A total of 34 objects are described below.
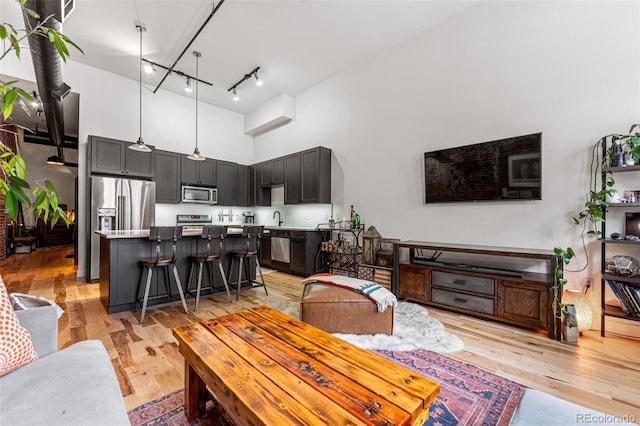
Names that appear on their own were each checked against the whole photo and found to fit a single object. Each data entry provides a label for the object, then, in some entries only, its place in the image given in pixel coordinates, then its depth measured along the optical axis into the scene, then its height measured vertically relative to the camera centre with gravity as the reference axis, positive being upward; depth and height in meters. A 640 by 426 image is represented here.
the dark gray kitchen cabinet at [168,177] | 5.60 +0.74
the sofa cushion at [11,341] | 1.17 -0.57
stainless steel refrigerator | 4.70 +0.12
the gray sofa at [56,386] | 0.96 -0.69
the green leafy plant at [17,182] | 0.86 +0.10
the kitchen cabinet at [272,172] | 6.15 +0.96
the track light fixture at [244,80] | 5.23 +2.65
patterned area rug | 1.56 -1.15
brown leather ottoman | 2.58 -0.94
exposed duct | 2.59 +1.83
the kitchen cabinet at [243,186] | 6.88 +0.70
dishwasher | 5.48 -0.73
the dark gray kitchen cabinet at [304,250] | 5.07 -0.68
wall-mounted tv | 3.17 +0.55
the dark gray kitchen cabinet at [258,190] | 6.77 +0.58
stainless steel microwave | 5.91 +0.41
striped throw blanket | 2.53 -0.70
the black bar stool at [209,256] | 3.56 -0.56
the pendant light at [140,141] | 3.85 +0.99
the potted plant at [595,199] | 2.55 +0.15
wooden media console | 2.71 -0.80
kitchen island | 3.19 -0.63
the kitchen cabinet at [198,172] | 5.96 +0.92
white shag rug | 2.39 -1.13
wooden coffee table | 1.00 -0.71
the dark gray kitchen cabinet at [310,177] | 5.27 +0.73
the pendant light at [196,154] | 4.44 +0.95
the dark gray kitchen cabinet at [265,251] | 5.95 -0.80
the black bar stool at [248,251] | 3.93 -0.54
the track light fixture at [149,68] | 4.83 +2.56
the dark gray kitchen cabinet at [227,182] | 6.53 +0.75
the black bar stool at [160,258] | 3.11 -0.54
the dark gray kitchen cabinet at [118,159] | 4.82 +0.99
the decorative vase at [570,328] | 2.53 -1.03
